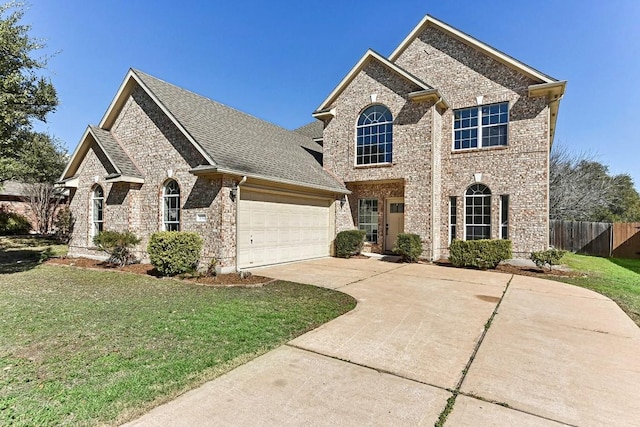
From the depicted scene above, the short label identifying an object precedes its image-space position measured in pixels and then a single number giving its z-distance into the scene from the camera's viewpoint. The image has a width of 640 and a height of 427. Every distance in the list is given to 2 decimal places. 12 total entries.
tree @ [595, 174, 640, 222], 33.73
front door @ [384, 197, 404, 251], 15.12
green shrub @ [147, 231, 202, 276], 9.67
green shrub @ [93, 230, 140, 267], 11.01
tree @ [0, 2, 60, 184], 9.34
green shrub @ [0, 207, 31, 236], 24.31
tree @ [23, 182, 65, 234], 24.09
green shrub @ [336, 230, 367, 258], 14.32
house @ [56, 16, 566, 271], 11.01
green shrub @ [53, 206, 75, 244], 19.58
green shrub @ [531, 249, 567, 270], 11.17
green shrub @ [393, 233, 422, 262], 13.03
